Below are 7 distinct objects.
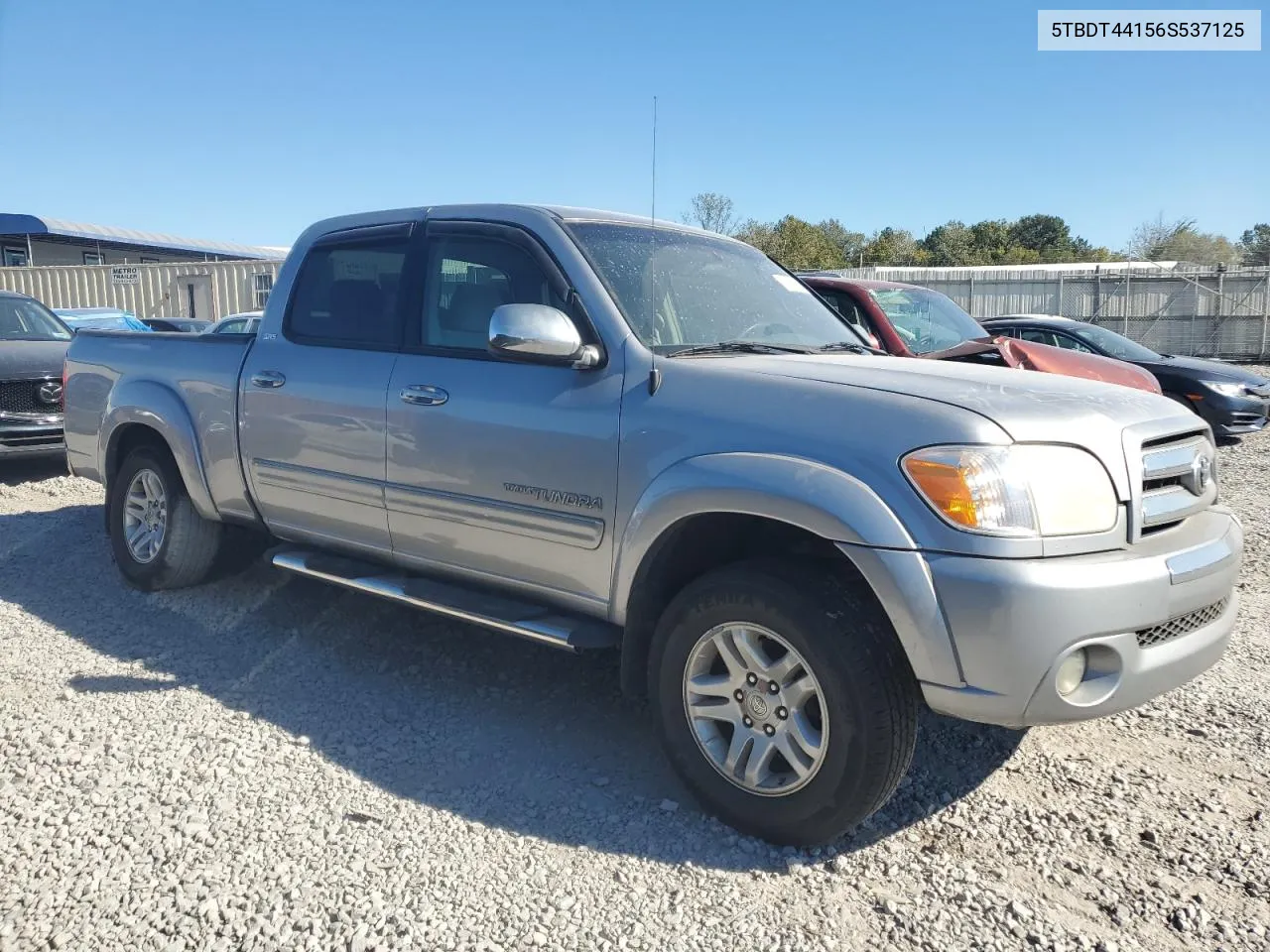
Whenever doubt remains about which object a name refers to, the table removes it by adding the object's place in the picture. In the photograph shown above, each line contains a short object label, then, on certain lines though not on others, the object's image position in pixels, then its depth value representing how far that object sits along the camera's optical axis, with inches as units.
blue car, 610.2
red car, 300.4
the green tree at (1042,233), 3036.4
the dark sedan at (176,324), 690.2
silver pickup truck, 103.7
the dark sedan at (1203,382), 409.7
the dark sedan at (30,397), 333.1
